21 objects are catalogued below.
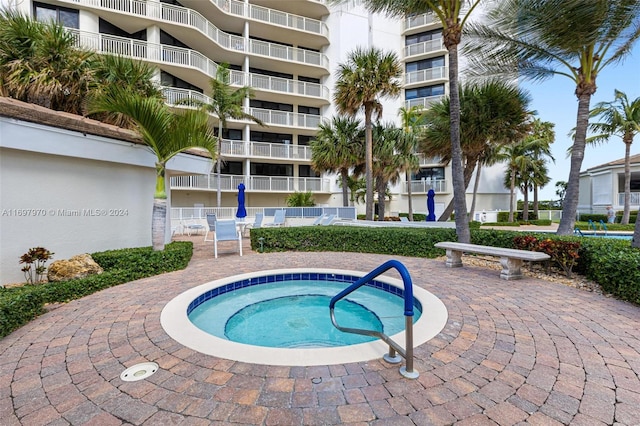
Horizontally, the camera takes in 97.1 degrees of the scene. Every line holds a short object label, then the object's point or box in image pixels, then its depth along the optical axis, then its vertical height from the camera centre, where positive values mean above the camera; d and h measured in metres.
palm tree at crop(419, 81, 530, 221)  10.32 +3.48
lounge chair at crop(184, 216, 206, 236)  14.98 -1.06
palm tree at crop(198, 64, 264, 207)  16.53 +6.39
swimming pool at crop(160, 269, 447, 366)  2.62 -1.39
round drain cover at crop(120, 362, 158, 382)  2.32 -1.40
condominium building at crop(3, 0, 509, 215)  16.23 +10.05
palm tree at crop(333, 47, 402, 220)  12.63 +5.71
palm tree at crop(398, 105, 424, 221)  15.20 +4.89
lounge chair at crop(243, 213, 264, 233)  13.74 -0.68
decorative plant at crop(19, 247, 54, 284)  4.52 -0.99
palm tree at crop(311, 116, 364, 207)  15.34 +3.43
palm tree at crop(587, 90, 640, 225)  16.34 +5.22
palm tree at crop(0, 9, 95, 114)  7.25 +3.86
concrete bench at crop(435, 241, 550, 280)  5.27 -0.94
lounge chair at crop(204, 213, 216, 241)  13.73 -0.64
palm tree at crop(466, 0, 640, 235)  6.50 +4.35
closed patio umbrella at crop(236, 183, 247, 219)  11.85 +0.07
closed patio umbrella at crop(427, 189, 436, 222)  13.55 +0.05
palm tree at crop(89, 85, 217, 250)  5.55 +1.70
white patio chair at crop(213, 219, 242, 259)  8.23 -0.71
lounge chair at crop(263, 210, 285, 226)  14.75 -0.55
